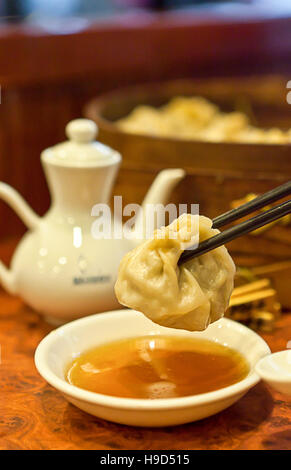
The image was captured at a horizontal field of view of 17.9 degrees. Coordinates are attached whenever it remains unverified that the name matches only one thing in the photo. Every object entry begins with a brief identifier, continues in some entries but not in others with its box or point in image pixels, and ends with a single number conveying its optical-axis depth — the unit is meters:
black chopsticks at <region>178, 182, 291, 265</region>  0.39
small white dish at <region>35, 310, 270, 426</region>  0.39
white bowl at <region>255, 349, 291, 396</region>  0.39
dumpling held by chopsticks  0.41
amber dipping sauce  0.42
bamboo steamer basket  0.55
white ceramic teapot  0.52
